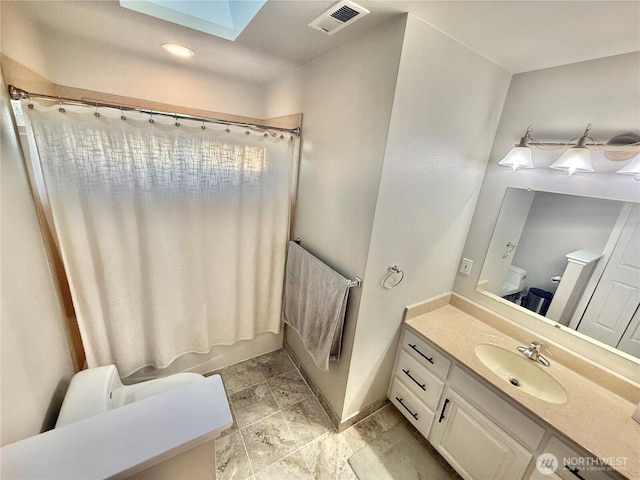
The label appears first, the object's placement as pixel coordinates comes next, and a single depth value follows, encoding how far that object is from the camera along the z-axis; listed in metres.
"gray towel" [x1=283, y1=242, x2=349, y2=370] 1.44
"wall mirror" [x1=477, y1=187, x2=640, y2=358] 1.17
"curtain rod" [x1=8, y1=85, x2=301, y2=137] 1.00
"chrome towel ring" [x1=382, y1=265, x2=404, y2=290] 1.39
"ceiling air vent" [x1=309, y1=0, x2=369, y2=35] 0.97
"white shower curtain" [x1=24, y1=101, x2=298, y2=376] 1.19
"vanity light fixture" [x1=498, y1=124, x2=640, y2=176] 1.11
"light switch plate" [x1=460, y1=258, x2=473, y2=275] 1.71
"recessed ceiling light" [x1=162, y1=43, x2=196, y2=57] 1.46
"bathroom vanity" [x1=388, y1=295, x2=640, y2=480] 0.97
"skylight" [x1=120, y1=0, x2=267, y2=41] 1.11
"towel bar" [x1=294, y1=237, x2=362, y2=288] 1.34
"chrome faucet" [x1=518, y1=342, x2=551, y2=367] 1.34
